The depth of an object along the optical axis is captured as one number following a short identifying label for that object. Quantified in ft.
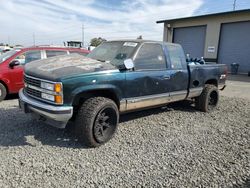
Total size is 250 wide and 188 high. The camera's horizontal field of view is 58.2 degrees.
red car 21.56
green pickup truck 11.46
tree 241.06
